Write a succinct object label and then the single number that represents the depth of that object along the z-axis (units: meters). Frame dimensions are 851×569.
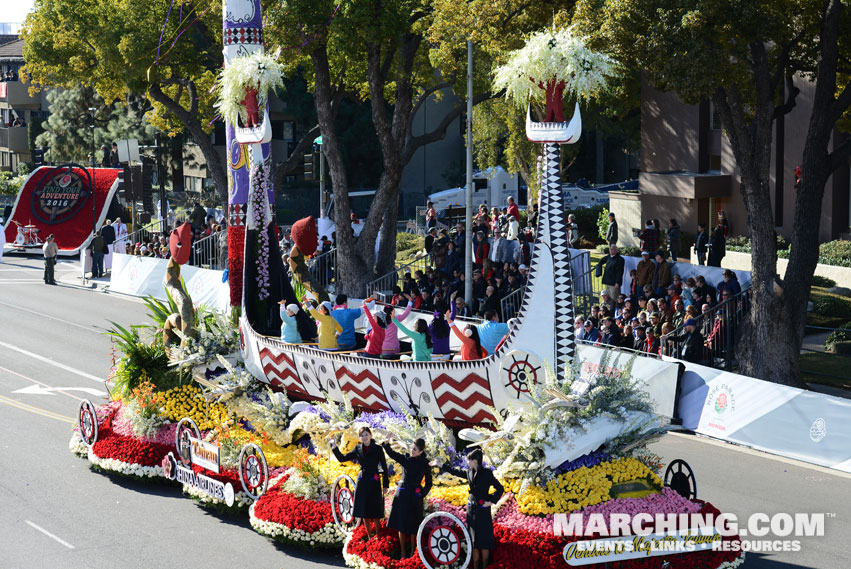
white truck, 51.09
